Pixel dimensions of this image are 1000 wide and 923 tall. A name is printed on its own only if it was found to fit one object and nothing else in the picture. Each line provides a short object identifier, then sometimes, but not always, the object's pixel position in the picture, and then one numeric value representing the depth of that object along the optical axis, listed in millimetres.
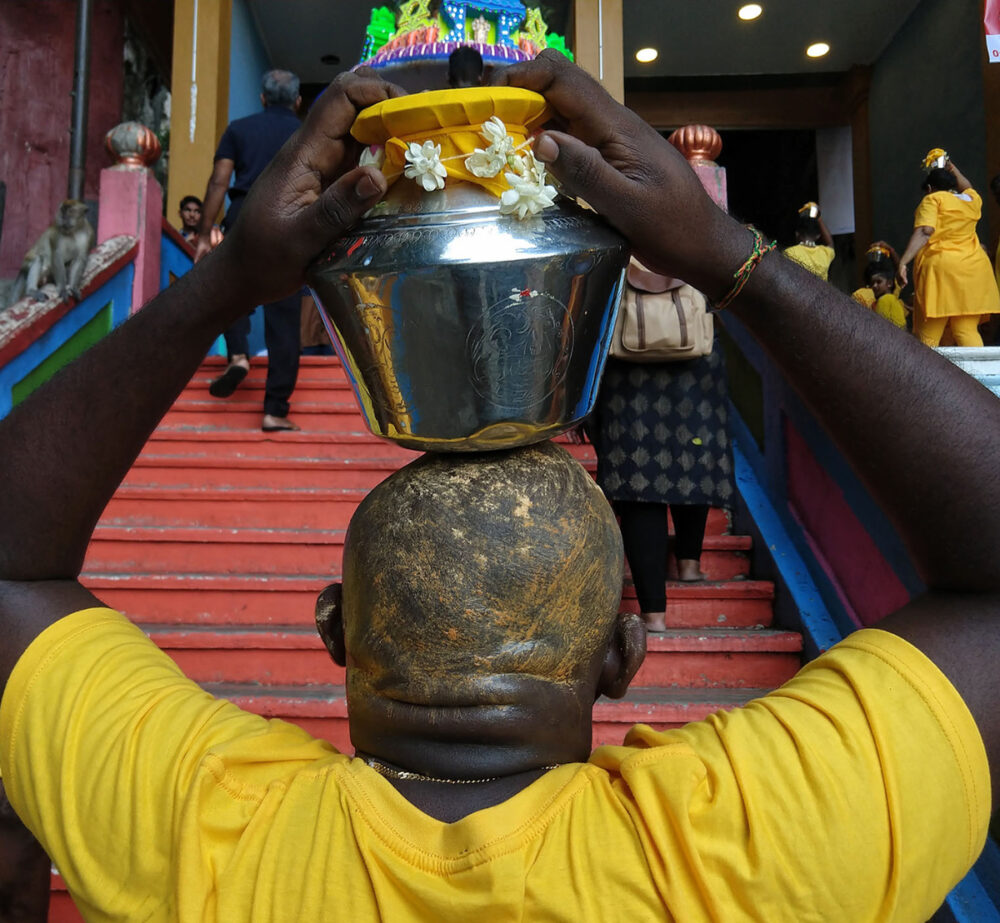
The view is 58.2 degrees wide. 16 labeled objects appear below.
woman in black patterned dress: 3088
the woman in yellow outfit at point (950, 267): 5898
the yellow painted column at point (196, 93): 7633
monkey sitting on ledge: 4660
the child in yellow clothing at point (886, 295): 7567
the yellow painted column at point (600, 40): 7637
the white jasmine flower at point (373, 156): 933
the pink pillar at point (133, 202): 5465
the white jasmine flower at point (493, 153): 876
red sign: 7297
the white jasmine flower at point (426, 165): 894
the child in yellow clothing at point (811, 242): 6504
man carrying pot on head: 785
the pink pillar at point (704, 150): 4621
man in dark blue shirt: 4535
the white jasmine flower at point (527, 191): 878
